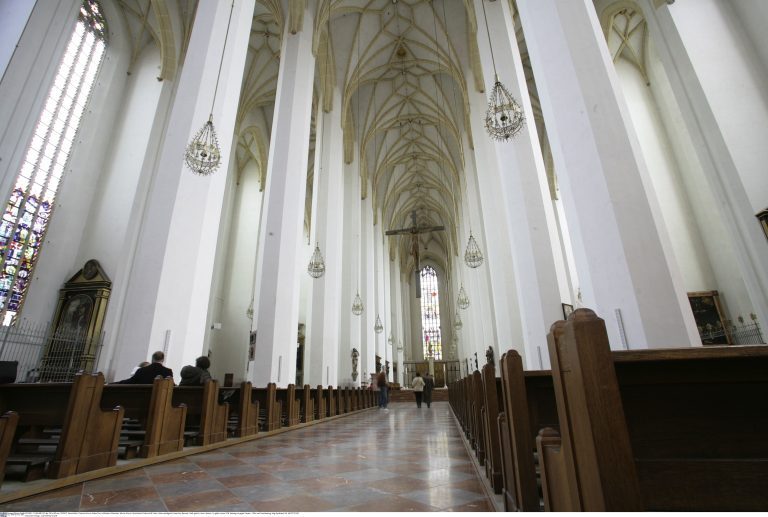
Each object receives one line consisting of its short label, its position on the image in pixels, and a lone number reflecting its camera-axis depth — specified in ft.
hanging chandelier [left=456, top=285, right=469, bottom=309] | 51.86
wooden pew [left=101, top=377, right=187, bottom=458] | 10.94
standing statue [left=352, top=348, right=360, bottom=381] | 43.60
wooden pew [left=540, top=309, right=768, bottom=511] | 2.72
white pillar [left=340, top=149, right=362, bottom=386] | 45.19
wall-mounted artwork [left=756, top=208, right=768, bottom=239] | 19.52
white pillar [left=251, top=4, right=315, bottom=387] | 24.75
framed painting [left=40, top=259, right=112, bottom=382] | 30.19
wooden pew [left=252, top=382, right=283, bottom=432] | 18.17
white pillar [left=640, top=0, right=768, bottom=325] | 20.80
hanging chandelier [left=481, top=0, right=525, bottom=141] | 16.65
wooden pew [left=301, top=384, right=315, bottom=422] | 23.31
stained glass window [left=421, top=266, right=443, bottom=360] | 97.55
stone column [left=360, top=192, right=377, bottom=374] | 50.19
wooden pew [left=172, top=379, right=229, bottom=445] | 13.19
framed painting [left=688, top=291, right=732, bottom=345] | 31.32
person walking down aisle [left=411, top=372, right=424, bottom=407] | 42.74
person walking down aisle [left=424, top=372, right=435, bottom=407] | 47.19
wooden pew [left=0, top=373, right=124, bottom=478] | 8.63
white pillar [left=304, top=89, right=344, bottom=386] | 36.06
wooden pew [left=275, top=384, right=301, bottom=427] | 20.50
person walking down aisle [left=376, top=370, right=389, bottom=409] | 38.75
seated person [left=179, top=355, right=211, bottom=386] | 13.94
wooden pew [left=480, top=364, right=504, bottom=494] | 7.23
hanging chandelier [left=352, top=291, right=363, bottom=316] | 44.19
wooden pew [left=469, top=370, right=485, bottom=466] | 9.75
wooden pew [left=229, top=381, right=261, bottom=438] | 15.64
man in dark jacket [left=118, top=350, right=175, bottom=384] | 12.72
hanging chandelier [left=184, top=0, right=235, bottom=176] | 16.78
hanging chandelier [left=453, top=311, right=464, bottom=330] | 68.90
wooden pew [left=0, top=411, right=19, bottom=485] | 7.20
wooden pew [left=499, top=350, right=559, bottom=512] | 5.28
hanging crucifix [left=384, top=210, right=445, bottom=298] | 54.70
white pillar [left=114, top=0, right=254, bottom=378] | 17.34
